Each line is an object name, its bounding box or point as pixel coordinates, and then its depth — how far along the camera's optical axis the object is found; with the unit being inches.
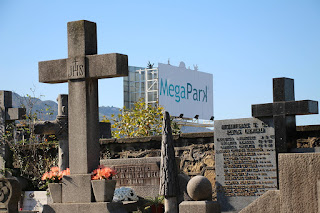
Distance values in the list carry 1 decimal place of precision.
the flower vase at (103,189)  392.8
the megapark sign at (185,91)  1945.6
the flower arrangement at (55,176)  419.8
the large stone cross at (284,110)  450.3
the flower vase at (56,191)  413.5
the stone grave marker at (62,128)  549.0
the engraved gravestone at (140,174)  491.8
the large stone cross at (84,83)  408.2
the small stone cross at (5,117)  623.1
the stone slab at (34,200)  558.6
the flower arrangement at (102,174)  398.6
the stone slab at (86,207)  390.0
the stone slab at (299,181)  246.1
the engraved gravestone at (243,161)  462.9
